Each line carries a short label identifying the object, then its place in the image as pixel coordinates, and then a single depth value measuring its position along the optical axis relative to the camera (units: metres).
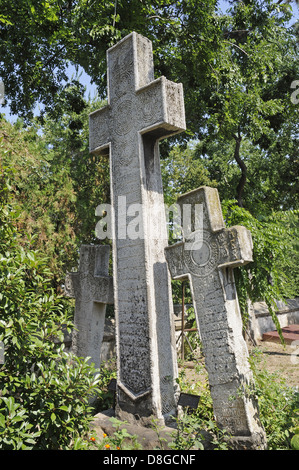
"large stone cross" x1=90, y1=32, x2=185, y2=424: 4.11
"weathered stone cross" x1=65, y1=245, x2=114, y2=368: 5.18
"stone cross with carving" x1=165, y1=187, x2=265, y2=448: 3.45
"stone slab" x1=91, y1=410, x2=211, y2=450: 3.47
